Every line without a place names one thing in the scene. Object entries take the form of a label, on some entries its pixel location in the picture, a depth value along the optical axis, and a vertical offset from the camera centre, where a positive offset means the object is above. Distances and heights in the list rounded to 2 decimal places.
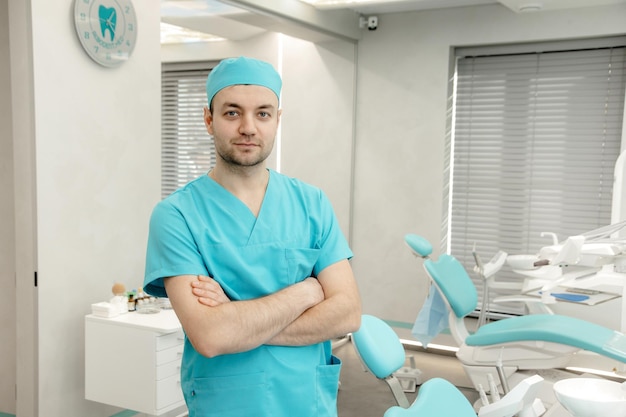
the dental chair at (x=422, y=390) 1.39 -0.52
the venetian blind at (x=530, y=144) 4.63 +0.21
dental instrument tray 3.42 -0.71
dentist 1.42 -0.26
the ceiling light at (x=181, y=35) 5.11 +1.13
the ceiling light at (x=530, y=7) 4.02 +1.08
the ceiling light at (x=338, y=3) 4.19 +1.14
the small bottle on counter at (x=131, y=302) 3.07 -0.68
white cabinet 2.81 -0.91
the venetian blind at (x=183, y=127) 5.79 +0.36
